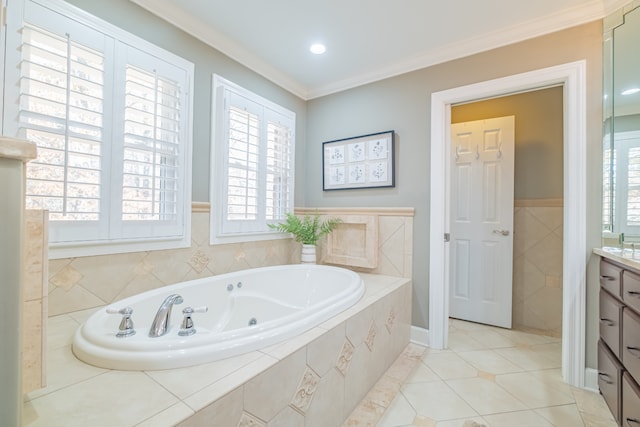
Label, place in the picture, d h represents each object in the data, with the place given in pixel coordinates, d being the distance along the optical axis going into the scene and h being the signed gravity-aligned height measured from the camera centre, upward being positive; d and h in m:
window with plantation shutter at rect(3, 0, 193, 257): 1.32 +0.46
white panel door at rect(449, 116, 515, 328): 2.66 -0.02
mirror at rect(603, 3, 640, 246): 1.67 +0.53
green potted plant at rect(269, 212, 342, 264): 2.67 -0.14
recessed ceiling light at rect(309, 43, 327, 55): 2.21 +1.33
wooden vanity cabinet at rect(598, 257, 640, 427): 1.23 -0.59
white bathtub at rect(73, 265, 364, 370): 0.96 -0.49
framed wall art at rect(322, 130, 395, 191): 2.52 +0.51
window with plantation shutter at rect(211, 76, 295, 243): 2.17 +0.44
